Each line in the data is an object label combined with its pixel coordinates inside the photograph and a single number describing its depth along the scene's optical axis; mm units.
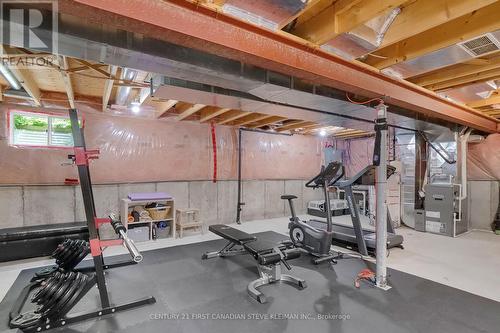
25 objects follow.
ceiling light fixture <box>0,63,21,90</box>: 2860
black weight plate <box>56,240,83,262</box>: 2986
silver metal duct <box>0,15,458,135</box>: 1877
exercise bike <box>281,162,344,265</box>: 3754
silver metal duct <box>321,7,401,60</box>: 2189
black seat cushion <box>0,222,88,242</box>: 3609
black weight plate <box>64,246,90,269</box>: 2986
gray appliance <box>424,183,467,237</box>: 5285
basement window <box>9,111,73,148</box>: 4043
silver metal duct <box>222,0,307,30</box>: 1809
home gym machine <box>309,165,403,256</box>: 3838
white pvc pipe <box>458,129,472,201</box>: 5566
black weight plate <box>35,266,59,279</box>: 3057
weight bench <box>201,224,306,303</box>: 2844
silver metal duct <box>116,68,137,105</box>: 3196
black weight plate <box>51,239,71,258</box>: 3035
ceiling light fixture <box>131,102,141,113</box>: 4743
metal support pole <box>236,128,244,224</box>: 6297
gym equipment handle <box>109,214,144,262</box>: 1985
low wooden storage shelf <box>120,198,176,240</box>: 4648
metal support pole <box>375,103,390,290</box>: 3043
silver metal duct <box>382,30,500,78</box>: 2457
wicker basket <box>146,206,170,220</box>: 4859
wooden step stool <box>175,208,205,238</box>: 5156
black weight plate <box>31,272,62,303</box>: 2257
